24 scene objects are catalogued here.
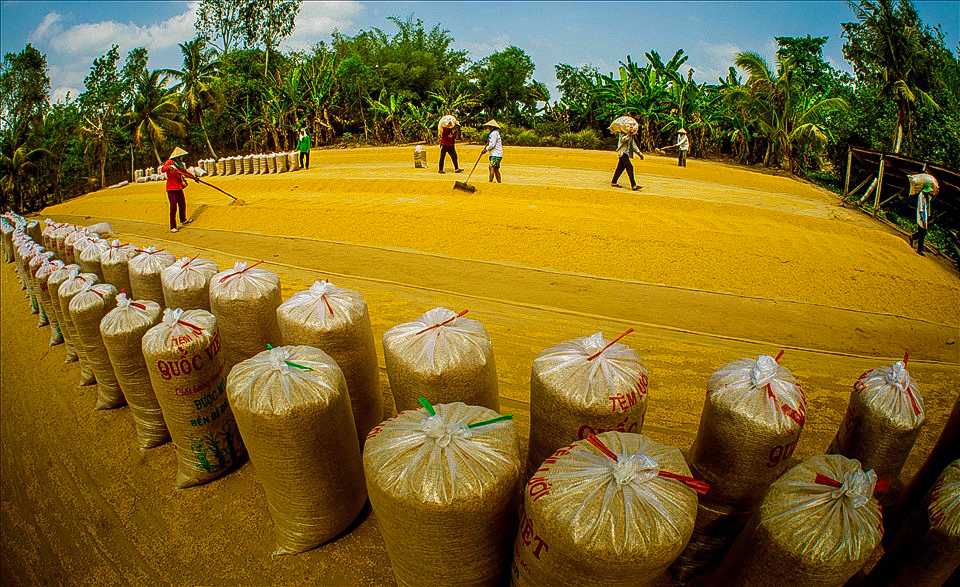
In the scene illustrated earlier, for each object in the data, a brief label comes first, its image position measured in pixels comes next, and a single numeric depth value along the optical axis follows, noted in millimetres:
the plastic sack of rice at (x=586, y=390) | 2193
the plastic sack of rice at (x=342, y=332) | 3018
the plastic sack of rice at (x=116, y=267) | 4949
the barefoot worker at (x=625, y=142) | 9406
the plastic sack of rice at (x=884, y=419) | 2510
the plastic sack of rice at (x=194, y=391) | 2967
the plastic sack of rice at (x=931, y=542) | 1866
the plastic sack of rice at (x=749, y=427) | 2189
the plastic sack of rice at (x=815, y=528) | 1629
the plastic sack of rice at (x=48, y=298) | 5258
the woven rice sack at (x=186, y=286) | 3936
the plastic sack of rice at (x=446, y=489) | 1783
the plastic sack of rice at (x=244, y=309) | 3480
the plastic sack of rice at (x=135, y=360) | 3418
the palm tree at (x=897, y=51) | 12203
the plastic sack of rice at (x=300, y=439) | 2377
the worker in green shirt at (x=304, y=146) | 15544
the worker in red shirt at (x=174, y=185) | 9591
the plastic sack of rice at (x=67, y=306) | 4277
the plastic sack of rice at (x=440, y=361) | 2539
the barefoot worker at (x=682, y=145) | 14414
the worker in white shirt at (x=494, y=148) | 10570
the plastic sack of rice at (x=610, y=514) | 1528
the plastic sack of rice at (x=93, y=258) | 5383
